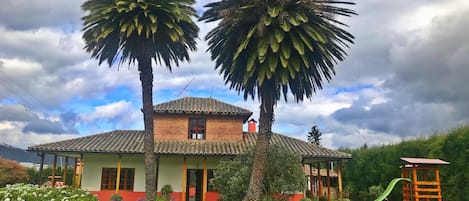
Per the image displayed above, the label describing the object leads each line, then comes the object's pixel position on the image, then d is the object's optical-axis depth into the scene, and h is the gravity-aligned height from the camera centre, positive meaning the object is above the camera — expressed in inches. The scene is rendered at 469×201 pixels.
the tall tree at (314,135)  2871.3 +284.8
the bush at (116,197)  847.0 -55.0
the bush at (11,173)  1134.7 -12.4
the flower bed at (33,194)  379.9 -24.5
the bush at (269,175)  718.5 -3.0
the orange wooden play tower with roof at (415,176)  655.1 +3.1
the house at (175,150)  914.7 +49.0
